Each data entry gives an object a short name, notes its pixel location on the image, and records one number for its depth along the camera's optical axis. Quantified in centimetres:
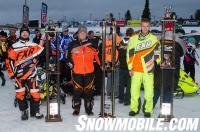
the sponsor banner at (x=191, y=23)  5195
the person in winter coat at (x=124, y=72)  969
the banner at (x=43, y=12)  1927
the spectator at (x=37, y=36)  1697
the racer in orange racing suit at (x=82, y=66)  838
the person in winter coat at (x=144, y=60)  822
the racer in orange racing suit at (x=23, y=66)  809
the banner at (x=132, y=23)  4536
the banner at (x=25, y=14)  1953
